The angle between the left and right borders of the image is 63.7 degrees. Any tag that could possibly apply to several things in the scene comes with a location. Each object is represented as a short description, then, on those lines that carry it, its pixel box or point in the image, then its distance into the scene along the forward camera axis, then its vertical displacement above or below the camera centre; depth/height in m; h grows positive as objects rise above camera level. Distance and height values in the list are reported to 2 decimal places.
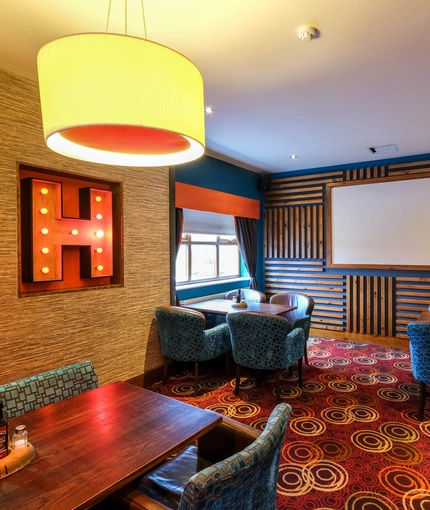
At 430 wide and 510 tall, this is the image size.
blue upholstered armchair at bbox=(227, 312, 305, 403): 3.13 -0.84
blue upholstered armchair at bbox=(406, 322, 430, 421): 2.75 -0.83
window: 5.07 -0.10
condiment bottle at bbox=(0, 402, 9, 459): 1.18 -0.64
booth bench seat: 1.62 -0.69
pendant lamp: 1.09 +0.55
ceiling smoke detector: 2.17 +1.39
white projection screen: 5.16 +0.44
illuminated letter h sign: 2.80 +0.18
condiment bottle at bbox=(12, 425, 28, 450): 1.22 -0.66
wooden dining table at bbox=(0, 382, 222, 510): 1.06 -0.73
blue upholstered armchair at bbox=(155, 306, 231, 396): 3.45 -0.88
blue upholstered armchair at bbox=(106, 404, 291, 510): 0.88 -0.66
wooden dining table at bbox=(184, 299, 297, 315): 4.01 -0.68
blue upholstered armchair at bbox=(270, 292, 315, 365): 3.91 -0.70
